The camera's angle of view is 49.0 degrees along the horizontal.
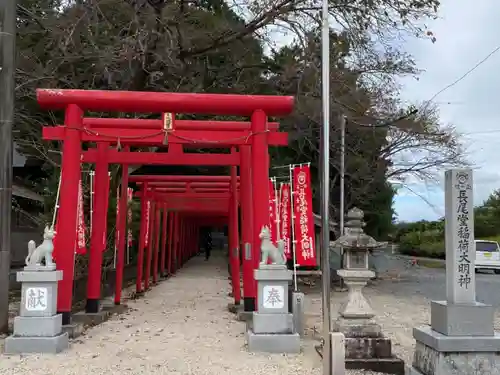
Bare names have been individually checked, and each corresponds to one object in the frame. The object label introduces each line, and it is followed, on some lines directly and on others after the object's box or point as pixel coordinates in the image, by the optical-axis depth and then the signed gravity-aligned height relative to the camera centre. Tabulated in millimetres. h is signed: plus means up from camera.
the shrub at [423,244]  36781 -894
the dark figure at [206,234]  41209 -320
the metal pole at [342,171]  15790 +1784
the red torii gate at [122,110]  7977 +1689
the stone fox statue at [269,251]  7581 -283
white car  25812 -1145
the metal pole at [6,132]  8164 +1463
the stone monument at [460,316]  5531 -852
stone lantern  6676 -1104
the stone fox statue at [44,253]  7305 -319
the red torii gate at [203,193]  13128 +1105
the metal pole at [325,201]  5516 +312
